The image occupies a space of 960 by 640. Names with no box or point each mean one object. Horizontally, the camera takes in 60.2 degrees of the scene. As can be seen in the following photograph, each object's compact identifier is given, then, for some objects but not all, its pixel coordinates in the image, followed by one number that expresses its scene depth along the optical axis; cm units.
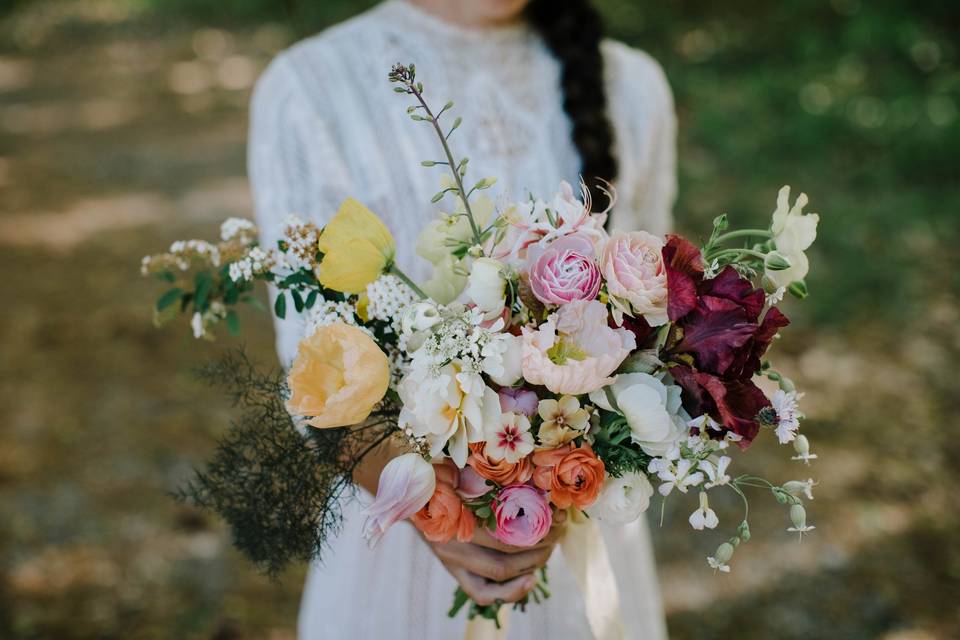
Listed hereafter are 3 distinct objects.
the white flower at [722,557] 91
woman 144
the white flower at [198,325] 111
